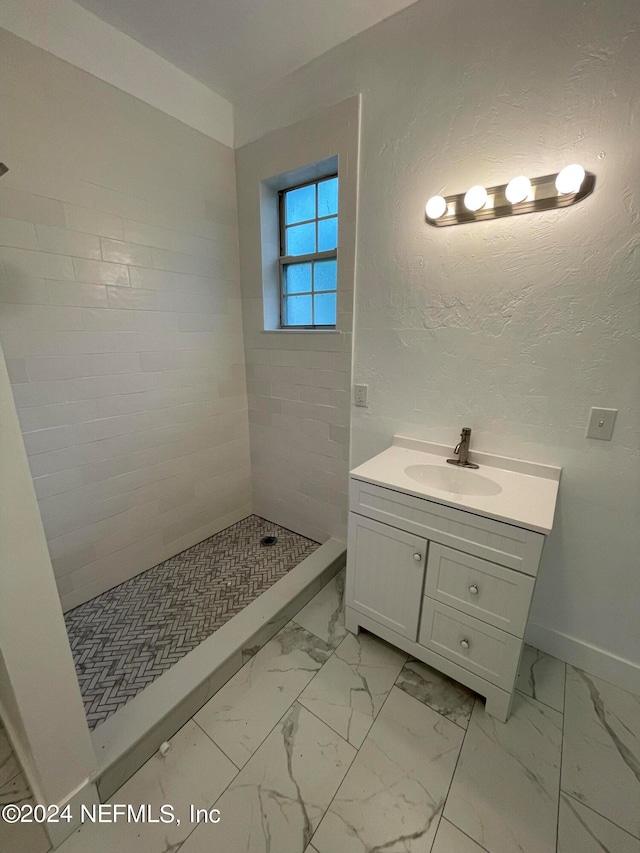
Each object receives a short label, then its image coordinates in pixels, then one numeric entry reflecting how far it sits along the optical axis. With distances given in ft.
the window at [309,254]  6.73
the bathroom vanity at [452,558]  3.93
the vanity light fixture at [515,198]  3.97
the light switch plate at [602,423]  4.32
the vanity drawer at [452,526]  3.78
